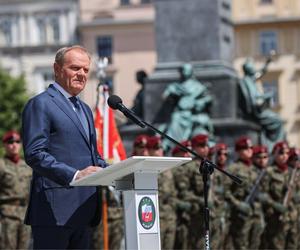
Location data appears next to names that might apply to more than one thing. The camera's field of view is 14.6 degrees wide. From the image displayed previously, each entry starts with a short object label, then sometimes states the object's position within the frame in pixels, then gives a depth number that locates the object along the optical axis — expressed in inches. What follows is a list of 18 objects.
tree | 2001.7
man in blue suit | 280.1
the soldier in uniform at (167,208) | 580.7
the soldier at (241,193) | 599.8
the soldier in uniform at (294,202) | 623.2
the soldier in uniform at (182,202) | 586.3
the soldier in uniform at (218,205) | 588.7
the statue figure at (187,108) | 676.7
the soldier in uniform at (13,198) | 544.4
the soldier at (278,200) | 616.4
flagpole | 586.9
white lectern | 271.9
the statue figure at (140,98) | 723.4
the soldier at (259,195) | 610.9
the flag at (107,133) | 613.9
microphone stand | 289.7
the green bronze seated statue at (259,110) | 709.3
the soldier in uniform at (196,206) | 585.9
